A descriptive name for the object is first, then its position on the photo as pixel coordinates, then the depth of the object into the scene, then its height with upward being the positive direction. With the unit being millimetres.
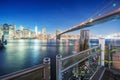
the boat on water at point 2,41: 21827 -400
